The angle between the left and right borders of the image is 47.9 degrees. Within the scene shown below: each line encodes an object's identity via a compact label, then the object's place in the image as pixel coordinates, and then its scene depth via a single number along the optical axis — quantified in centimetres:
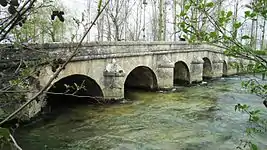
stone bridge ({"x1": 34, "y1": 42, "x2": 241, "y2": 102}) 1188
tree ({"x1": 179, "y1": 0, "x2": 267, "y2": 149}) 238
